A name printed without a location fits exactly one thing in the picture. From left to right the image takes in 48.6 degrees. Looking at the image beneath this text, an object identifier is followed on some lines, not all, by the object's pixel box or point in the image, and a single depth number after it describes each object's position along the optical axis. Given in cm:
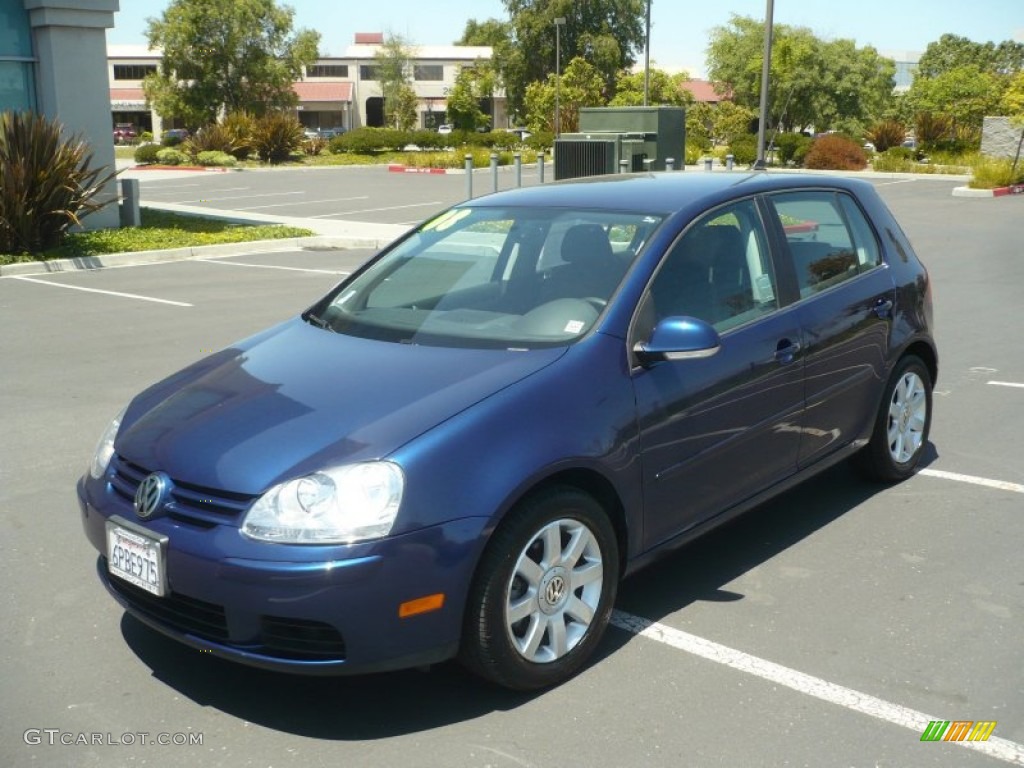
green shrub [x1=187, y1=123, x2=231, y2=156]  4397
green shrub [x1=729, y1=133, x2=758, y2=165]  4053
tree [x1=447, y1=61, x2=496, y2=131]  7044
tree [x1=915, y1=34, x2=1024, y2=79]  12131
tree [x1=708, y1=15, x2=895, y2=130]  6300
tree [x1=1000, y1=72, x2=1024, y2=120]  3341
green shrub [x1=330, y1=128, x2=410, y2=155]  4947
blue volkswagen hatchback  338
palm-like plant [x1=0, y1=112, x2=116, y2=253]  1480
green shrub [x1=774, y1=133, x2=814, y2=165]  3972
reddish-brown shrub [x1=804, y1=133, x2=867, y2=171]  3784
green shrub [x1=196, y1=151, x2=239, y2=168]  4172
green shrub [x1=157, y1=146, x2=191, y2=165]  4325
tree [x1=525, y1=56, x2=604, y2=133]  5522
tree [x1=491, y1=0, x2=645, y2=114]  7556
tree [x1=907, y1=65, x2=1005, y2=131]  5675
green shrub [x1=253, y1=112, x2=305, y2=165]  4409
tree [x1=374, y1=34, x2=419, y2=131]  8306
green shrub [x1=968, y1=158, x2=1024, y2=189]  2794
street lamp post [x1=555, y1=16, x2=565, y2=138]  5134
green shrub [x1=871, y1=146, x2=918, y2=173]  3741
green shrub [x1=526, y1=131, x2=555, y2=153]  4744
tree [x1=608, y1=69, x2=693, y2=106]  5915
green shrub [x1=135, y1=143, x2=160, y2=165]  4425
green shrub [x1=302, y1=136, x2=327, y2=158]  4851
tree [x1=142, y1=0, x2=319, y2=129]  5566
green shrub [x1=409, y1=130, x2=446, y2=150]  5186
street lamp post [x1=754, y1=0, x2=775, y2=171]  2244
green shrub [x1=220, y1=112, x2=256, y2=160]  4406
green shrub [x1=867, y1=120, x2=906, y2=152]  4519
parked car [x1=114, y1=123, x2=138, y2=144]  6838
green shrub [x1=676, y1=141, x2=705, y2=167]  4250
